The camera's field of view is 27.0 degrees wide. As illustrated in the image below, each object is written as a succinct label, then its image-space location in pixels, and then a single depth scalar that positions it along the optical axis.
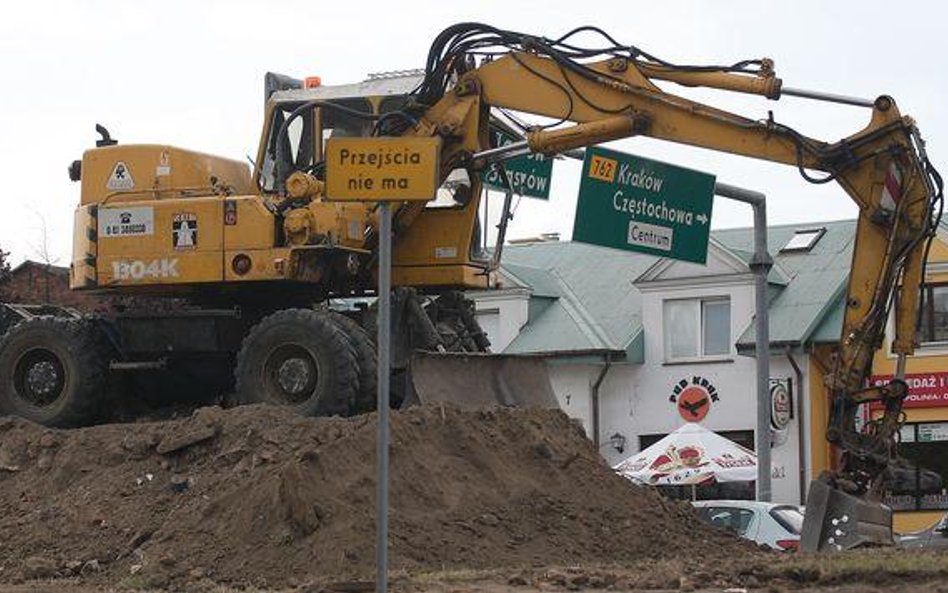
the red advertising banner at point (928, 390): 40.69
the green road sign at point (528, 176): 20.47
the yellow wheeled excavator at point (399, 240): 17.14
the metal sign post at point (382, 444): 11.71
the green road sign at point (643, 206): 21.95
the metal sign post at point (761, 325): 24.02
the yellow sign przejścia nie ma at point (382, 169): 12.16
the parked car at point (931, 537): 25.55
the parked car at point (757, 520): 22.06
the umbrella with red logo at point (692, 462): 34.41
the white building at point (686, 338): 41.88
